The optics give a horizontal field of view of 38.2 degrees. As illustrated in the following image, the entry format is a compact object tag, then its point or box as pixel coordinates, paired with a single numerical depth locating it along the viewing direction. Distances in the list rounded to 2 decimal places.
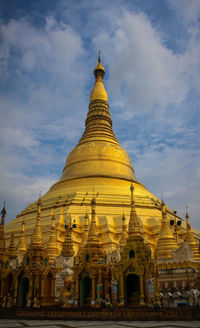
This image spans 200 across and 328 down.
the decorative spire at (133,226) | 15.82
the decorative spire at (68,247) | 18.62
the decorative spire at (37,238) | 17.22
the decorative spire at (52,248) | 22.86
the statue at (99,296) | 14.16
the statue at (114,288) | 14.48
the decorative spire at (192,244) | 20.33
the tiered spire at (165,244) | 20.61
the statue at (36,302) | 14.65
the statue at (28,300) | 15.20
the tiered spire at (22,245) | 24.97
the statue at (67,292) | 15.32
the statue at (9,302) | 16.39
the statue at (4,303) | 16.55
